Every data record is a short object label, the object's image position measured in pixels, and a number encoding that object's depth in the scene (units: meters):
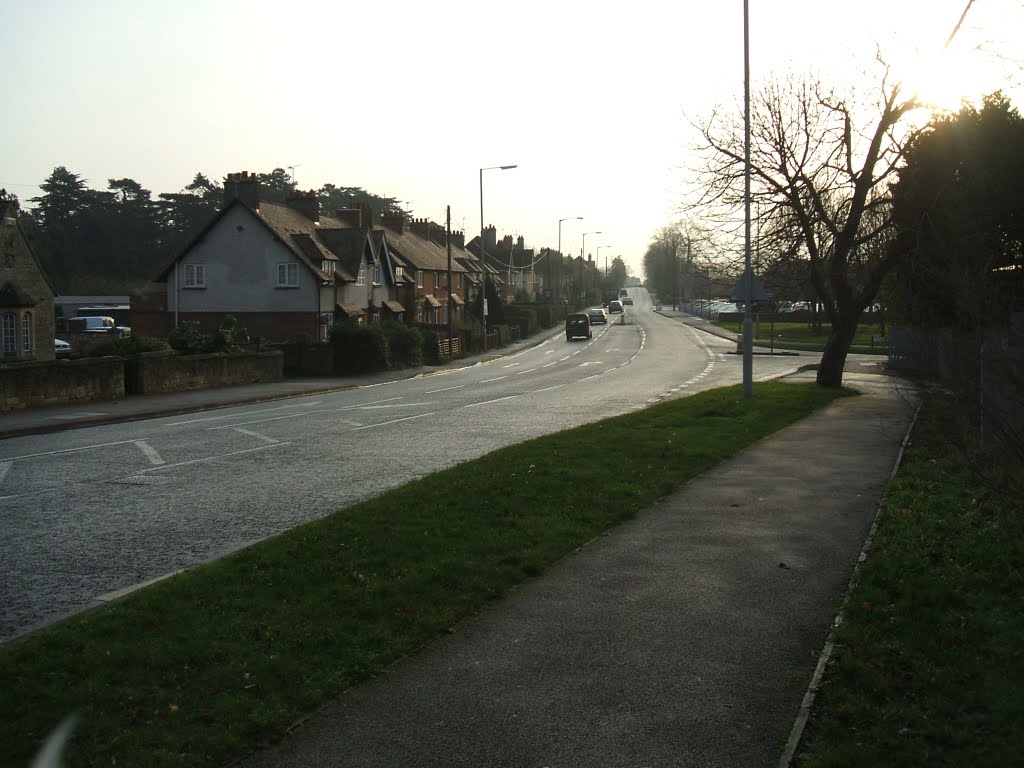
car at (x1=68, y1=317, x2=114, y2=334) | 63.66
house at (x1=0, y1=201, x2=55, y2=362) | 40.94
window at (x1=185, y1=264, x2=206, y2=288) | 50.16
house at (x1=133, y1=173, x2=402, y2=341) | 48.53
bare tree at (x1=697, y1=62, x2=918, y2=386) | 22.59
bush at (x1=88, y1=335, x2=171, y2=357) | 29.93
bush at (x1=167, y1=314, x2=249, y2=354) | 33.38
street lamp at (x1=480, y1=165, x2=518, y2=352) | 55.79
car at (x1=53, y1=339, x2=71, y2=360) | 48.75
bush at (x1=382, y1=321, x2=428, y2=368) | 42.50
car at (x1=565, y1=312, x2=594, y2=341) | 70.06
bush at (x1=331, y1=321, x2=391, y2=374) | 39.09
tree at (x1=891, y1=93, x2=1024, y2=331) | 16.28
